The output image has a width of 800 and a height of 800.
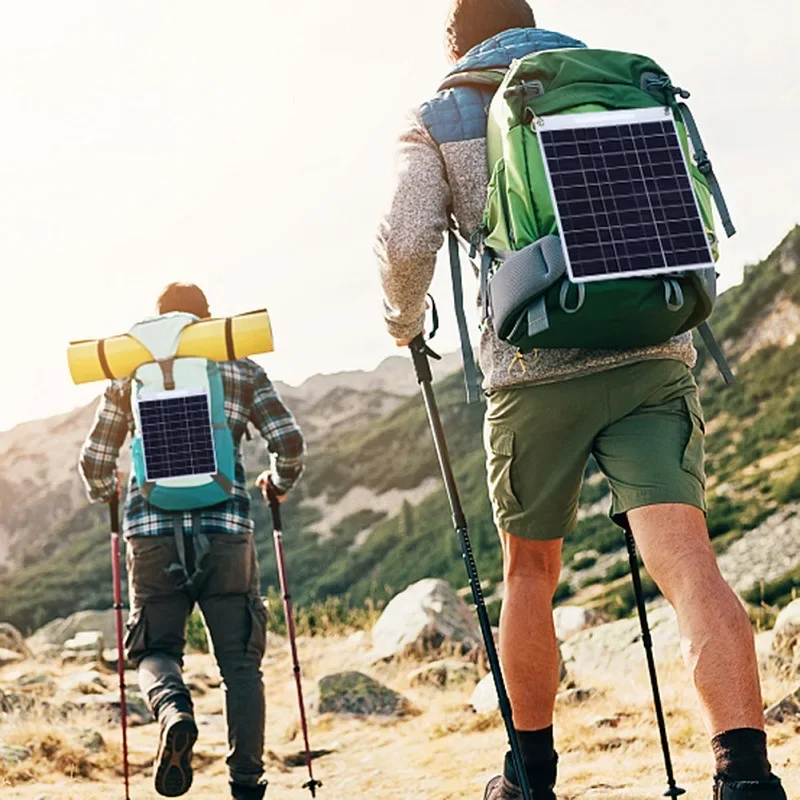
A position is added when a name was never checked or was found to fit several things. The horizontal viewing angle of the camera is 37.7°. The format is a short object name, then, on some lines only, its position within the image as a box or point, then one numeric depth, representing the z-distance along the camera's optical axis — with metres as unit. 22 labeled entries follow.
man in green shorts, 2.64
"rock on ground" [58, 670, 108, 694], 10.12
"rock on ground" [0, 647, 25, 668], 12.76
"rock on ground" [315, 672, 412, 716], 8.40
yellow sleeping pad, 4.98
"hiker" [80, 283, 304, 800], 4.73
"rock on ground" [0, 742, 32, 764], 6.45
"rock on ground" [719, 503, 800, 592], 20.41
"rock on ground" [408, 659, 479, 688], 8.81
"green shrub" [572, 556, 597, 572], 25.83
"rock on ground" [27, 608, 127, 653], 20.47
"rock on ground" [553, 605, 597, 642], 11.26
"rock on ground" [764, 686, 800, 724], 5.37
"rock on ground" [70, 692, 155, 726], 8.70
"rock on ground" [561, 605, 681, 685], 8.09
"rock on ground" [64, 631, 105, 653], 12.62
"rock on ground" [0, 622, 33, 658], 13.93
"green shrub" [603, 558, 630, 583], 23.91
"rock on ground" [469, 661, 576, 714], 7.45
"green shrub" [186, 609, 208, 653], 13.63
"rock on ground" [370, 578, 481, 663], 10.21
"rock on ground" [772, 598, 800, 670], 6.46
